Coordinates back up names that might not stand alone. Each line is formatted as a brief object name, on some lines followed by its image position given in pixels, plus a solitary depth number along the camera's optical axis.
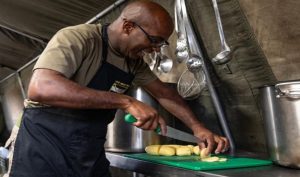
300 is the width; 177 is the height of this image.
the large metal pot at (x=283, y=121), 0.93
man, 0.91
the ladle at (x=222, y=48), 1.26
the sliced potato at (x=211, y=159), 1.14
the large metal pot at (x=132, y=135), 1.54
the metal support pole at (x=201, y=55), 1.44
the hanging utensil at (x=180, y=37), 1.46
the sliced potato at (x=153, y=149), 1.39
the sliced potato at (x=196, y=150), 1.32
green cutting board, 1.01
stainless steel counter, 0.92
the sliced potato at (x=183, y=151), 1.34
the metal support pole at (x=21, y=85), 4.21
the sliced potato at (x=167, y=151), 1.34
